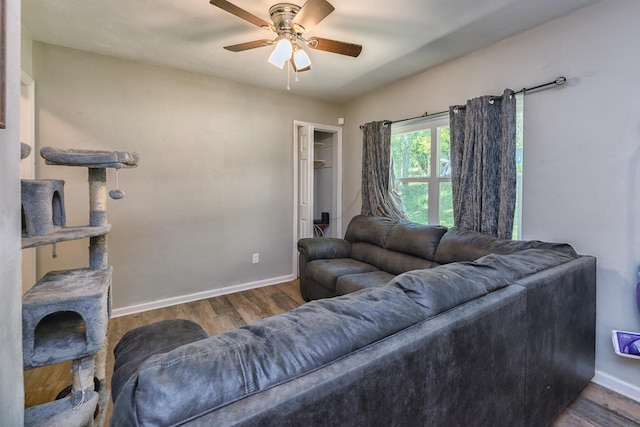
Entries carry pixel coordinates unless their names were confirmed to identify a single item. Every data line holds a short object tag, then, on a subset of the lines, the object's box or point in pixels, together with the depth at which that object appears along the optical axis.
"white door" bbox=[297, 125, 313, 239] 4.00
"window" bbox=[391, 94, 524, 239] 3.10
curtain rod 2.13
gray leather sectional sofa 0.64
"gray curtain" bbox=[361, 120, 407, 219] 3.55
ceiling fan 1.72
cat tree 1.14
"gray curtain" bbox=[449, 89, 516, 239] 2.37
